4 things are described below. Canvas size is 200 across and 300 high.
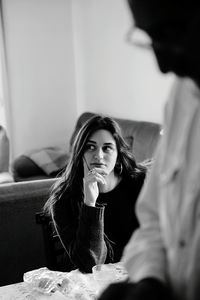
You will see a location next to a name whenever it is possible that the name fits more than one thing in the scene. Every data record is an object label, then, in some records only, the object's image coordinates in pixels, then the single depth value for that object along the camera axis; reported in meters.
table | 1.25
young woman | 1.62
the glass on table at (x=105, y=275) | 1.31
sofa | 2.19
